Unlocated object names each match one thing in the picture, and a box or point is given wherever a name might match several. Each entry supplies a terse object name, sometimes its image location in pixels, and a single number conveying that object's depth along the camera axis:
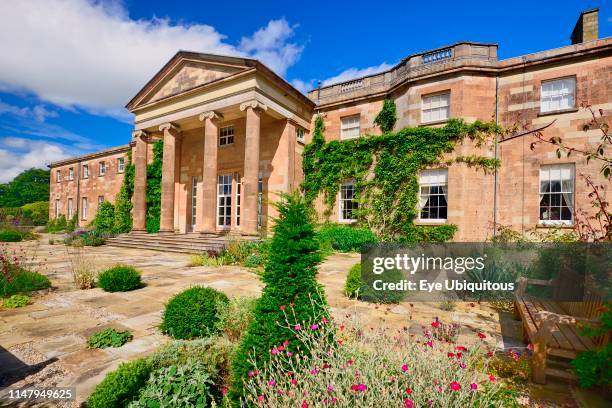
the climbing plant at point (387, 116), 13.99
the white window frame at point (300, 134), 15.58
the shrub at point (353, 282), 5.75
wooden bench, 2.88
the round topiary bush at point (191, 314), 3.82
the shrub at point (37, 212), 32.69
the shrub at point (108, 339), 3.62
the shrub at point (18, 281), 5.81
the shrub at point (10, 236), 17.36
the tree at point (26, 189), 54.00
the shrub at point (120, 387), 2.20
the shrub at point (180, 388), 2.27
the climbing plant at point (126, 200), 19.70
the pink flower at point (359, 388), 1.58
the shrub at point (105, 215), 21.67
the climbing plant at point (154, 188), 16.97
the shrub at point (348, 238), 12.81
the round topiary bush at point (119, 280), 6.18
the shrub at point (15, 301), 5.19
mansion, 11.10
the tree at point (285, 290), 2.44
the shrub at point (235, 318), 3.67
